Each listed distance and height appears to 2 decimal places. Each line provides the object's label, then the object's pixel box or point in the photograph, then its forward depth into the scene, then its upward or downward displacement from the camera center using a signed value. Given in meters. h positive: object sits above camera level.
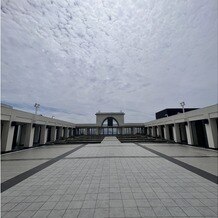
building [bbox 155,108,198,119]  37.84 +6.63
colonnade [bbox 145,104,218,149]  13.82 +1.19
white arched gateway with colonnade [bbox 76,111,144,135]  48.21 +3.17
